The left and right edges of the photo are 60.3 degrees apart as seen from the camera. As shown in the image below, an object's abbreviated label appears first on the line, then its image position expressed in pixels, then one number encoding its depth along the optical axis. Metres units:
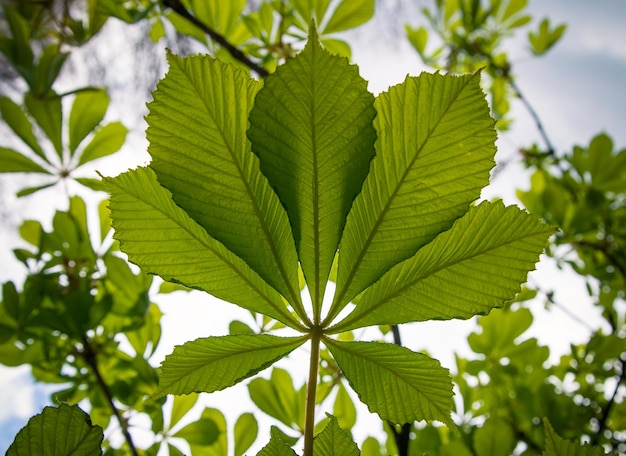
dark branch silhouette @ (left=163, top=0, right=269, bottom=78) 0.90
